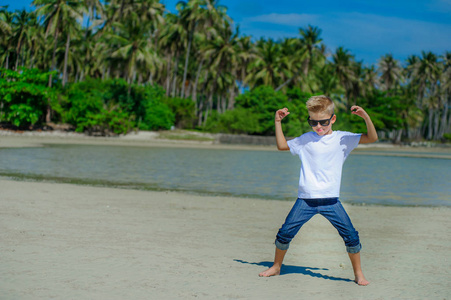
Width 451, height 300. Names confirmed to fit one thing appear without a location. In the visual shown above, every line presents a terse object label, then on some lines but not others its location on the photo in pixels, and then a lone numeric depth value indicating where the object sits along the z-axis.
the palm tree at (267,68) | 59.47
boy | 4.09
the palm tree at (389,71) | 81.81
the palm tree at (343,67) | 71.62
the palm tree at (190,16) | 56.00
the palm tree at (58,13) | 47.59
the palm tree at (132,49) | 47.66
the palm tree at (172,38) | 57.19
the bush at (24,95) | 41.41
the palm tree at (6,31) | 60.44
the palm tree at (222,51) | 56.75
